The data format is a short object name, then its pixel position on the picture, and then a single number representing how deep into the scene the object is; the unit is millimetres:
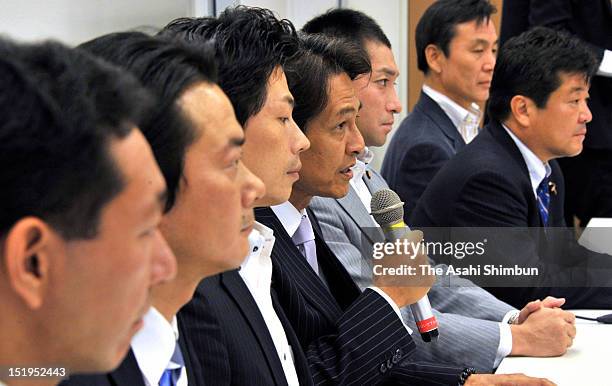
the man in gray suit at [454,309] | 5771
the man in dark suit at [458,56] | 7034
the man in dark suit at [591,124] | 6909
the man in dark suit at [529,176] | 6144
